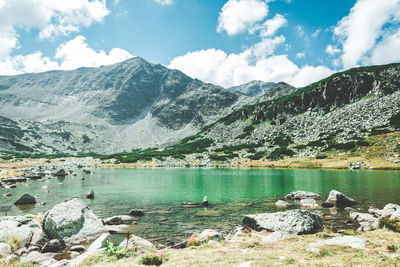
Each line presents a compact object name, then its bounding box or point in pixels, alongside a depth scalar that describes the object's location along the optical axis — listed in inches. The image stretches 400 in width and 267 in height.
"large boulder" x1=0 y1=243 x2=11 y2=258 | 536.0
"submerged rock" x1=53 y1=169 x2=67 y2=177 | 3259.8
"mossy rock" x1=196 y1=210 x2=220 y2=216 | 1023.0
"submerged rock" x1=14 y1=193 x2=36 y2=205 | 1278.3
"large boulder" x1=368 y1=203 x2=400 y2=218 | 833.8
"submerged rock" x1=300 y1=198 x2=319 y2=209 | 1112.2
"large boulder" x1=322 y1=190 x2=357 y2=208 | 1103.0
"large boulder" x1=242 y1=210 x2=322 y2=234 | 666.2
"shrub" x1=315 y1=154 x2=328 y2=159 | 3938.2
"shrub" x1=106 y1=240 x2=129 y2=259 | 469.7
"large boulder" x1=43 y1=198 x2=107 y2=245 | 700.7
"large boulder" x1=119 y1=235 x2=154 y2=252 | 542.2
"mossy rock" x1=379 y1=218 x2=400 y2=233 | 565.9
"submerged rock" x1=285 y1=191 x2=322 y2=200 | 1336.4
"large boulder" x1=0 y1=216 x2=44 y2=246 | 649.6
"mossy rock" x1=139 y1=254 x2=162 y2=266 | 412.8
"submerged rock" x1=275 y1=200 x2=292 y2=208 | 1147.0
